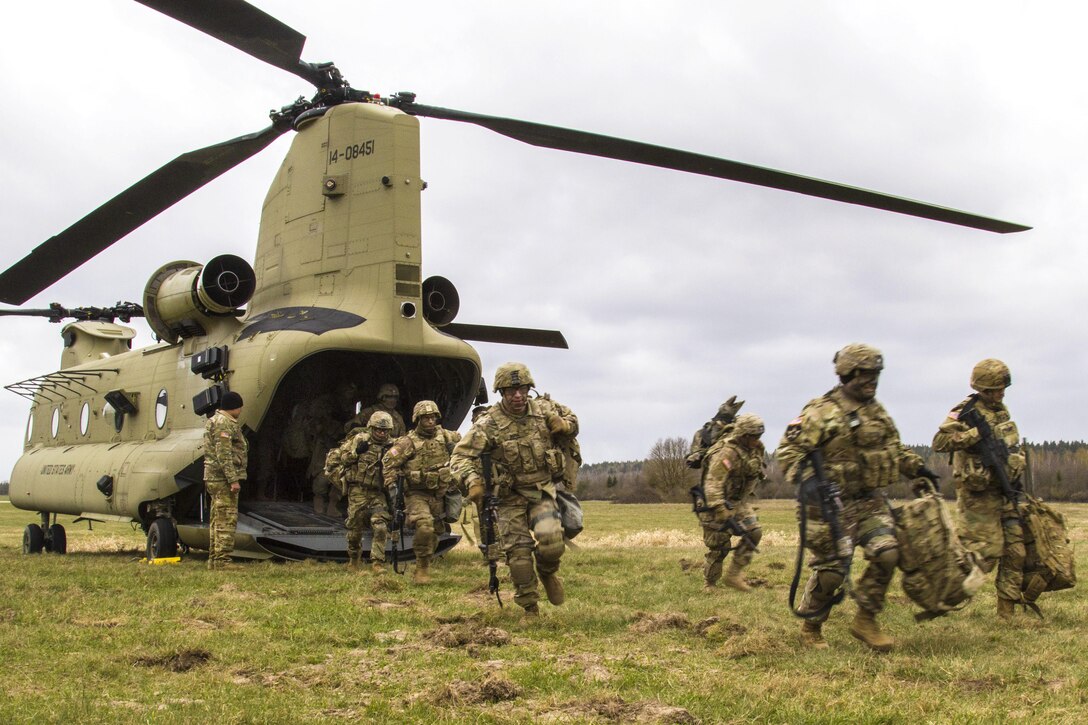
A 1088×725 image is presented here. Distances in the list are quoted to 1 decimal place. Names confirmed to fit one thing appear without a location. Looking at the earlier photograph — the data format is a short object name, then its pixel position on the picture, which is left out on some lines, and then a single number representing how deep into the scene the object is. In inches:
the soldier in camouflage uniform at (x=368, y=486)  447.8
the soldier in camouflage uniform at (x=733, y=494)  384.8
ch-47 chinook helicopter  475.8
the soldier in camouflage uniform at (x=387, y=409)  503.8
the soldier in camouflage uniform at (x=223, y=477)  452.5
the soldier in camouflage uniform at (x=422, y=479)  412.8
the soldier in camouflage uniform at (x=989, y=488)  299.9
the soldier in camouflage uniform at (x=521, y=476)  302.5
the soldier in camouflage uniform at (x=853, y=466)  247.6
